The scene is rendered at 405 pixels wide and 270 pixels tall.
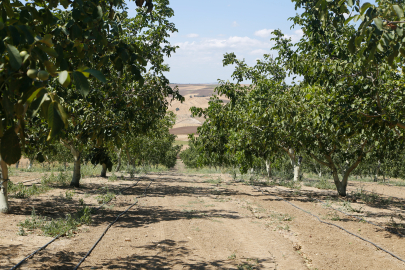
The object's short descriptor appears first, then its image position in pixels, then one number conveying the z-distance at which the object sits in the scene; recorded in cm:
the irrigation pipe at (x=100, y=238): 524
